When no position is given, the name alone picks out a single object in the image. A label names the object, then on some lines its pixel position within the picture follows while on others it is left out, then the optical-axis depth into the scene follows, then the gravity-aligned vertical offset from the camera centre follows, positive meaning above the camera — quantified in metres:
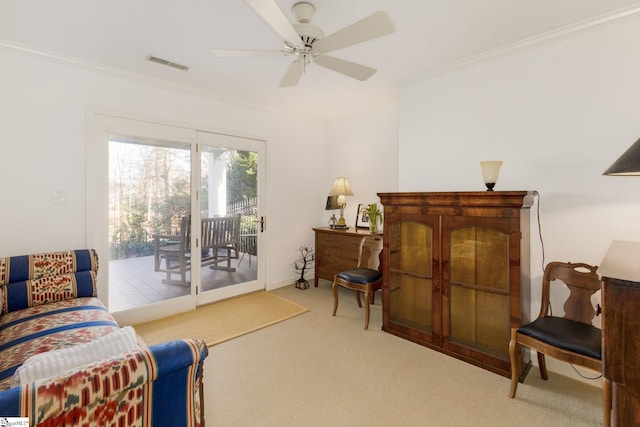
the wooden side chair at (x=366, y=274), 3.03 -0.67
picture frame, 4.27 -0.11
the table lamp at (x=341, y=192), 4.22 +0.28
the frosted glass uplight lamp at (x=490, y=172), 2.31 +0.32
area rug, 2.85 -1.18
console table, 3.85 -0.52
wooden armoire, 2.20 -0.50
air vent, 2.69 +1.40
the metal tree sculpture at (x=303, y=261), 4.49 -0.79
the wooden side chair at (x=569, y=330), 1.70 -0.76
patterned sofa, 0.78 -0.55
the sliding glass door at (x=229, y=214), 3.63 -0.04
